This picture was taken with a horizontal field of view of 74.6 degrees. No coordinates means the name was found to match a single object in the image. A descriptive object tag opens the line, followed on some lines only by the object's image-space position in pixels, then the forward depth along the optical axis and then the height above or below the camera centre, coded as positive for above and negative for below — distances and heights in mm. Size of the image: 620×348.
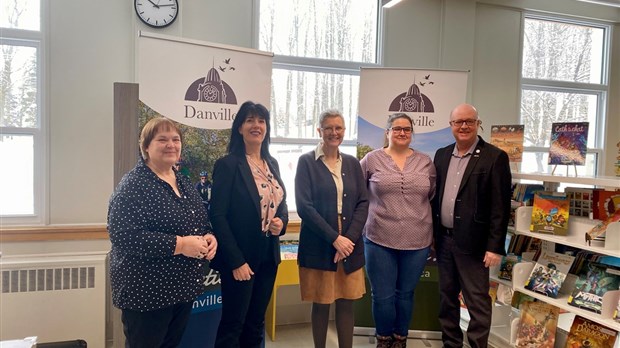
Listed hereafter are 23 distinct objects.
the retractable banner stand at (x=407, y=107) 3172 +341
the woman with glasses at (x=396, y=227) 2324 -440
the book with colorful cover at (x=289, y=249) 3150 -824
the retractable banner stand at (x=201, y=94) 2184 +290
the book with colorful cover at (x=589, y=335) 2209 -1006
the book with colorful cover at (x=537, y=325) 2535 -1085
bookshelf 2117 -726
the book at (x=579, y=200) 2385 -269
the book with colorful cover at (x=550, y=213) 2418 -357
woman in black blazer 1905 -386
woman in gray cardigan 2160 -403
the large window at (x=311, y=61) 3607 +790
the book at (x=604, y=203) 2197 -261
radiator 2590 -1017
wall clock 3092 +1016
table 3070 -982
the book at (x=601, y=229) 2164 -397
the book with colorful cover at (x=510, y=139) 2693 +94
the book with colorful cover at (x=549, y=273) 2467 -736
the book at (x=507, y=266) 2793 -783
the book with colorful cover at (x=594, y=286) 2199 -724
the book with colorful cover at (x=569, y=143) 2322 +68
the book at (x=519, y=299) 2662 -962
